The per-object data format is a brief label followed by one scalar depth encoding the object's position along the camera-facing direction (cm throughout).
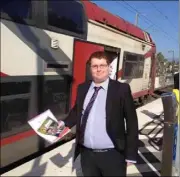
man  145
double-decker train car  249
